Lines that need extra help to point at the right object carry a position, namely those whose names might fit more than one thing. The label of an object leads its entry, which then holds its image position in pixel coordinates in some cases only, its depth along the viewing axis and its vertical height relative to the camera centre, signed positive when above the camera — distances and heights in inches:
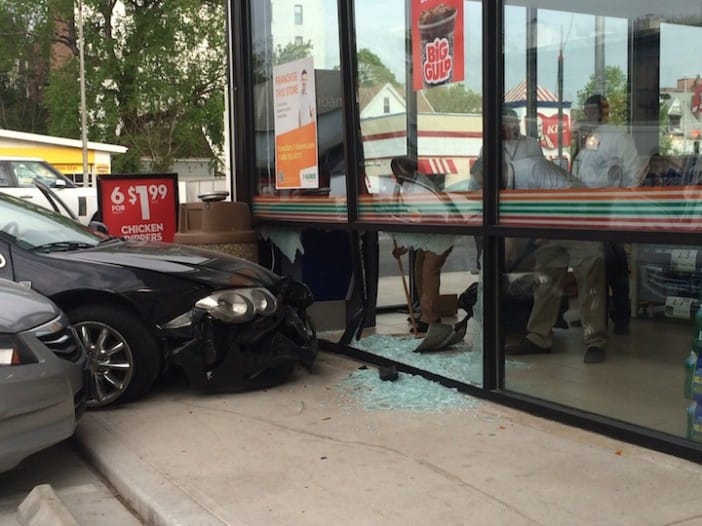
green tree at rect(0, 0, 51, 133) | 1444.4 +271.2
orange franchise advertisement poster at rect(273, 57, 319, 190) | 298.0 +27.4
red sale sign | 339.6 -2.7
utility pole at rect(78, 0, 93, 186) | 1202.6 +176.4
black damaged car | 220.2 -31.4
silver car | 158.2 -36.5
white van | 587.5 +13.3
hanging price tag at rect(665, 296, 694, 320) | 221.8 -32.8
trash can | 306.0 -11.5
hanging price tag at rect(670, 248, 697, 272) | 201.0 -17.7
